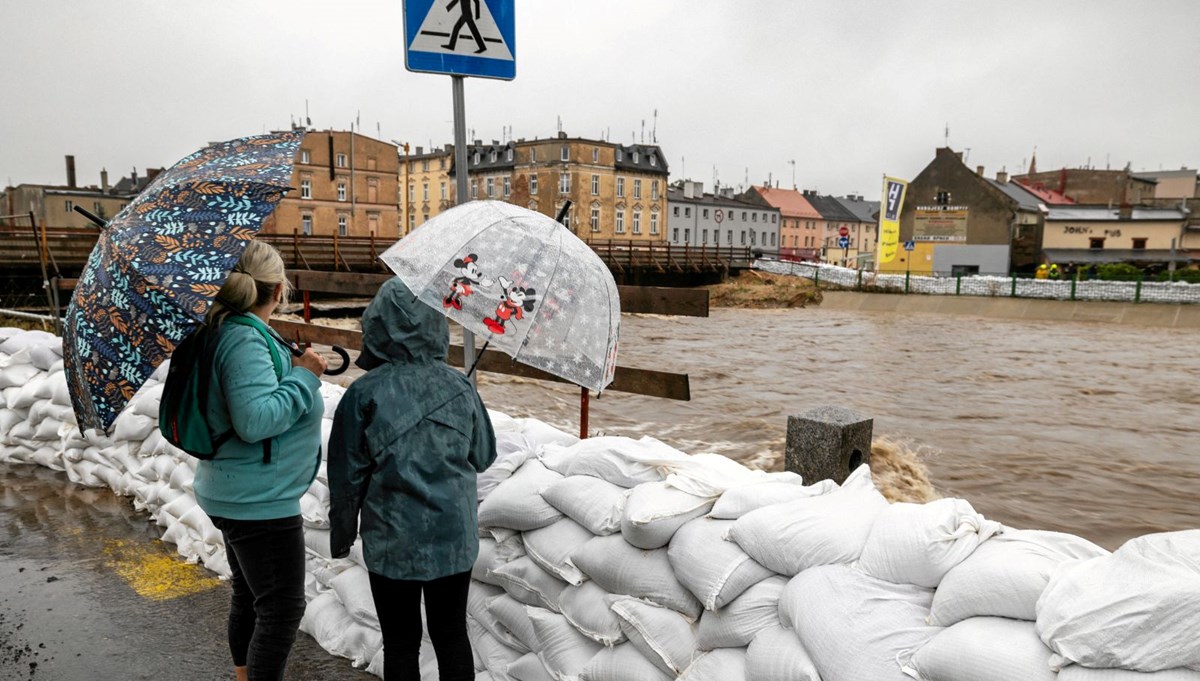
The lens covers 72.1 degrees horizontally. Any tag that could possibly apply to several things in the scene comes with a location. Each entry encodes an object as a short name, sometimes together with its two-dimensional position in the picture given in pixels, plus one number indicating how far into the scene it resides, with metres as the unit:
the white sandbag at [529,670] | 2.53
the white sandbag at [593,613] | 2.31
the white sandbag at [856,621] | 1.69
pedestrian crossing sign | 2.79
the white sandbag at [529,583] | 2.52
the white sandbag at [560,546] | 2.44
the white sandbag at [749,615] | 1.99
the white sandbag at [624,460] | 2.47
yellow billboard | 35.53
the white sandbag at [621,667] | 2.21
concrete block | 2.97
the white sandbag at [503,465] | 2.74
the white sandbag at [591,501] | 2.37
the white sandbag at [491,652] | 2.67
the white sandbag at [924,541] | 1.76
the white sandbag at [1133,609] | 1.36
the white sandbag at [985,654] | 1.49
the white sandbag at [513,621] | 2.59
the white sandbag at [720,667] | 2.00
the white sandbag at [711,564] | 2.03
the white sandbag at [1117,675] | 1.34
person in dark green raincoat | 2.04
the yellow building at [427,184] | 67.50
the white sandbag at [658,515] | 2.20
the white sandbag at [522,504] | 2.56
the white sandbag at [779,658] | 1.81
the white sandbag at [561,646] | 2.41
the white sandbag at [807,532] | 1.95
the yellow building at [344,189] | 51.91
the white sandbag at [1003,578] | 1.59
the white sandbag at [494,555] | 2.66
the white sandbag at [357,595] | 2.98
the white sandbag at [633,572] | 2.20
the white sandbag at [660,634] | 2.16
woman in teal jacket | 2.07
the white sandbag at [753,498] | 2.17
